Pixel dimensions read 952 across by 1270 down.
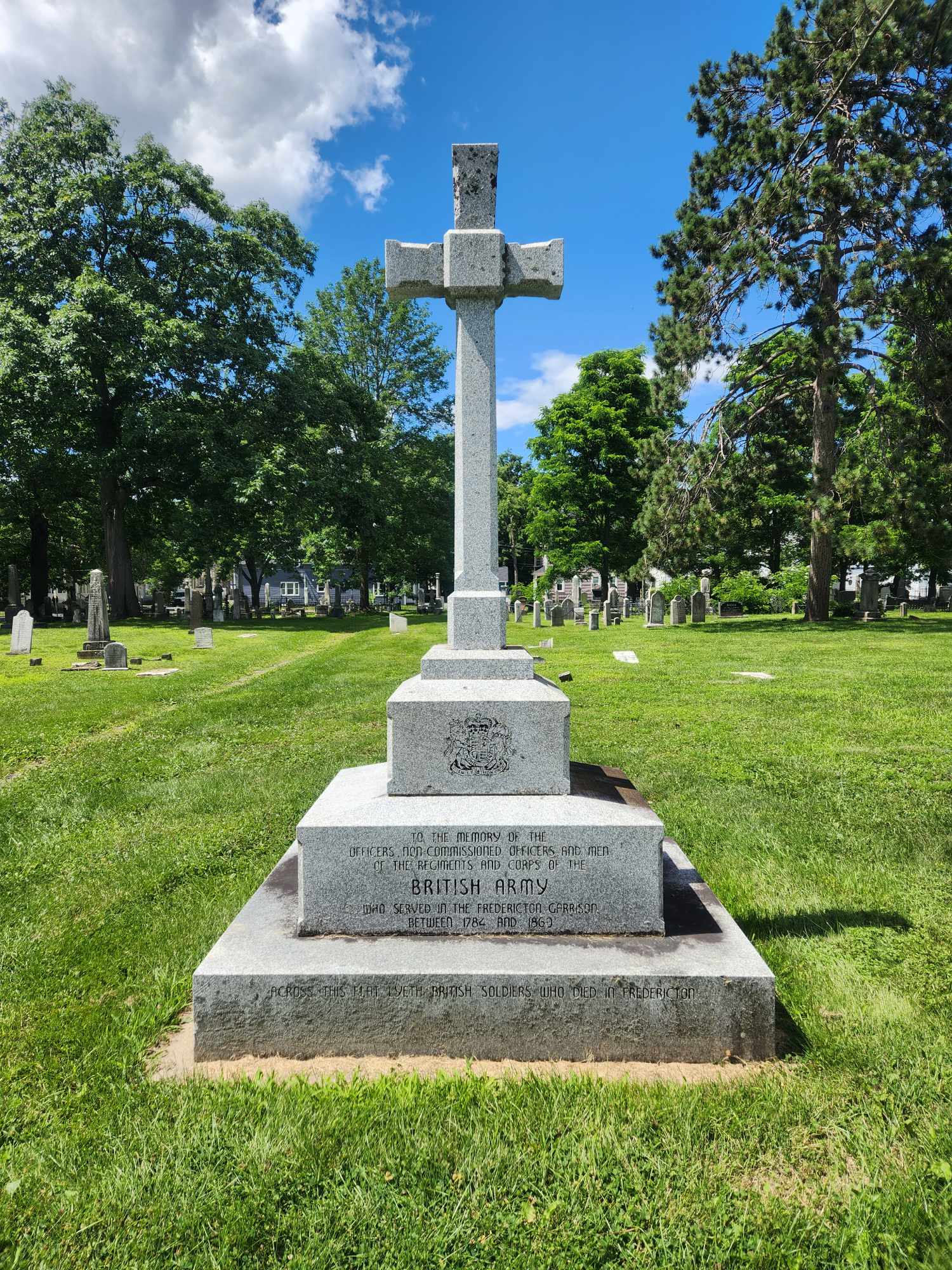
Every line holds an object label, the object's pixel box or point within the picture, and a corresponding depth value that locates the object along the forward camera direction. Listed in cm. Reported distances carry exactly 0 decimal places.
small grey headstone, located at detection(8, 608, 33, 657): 1716
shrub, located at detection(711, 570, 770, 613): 3362
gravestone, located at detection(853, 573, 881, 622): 2511
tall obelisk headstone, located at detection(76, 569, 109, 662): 1647
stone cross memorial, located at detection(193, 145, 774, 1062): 275
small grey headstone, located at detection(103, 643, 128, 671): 1458
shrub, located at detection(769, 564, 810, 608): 3269
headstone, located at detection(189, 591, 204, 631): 2662
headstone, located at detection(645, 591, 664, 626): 2680
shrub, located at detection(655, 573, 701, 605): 3331
